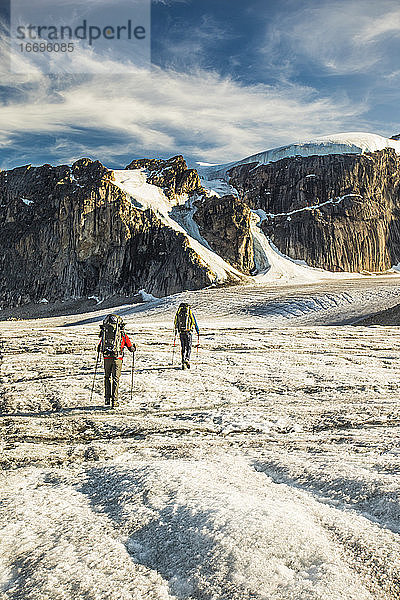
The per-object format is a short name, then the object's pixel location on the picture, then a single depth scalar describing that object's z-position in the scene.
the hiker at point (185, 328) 12.32
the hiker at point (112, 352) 8.78
